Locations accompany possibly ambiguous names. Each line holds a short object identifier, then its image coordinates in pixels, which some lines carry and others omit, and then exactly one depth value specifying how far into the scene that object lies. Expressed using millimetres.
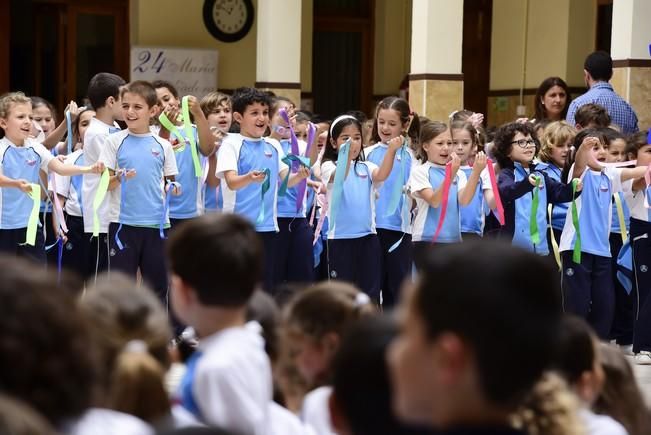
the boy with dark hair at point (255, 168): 13192
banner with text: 26434
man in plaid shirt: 15815
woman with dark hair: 16798
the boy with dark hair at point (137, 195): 12845
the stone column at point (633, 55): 17492
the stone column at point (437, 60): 19674
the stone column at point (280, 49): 22007
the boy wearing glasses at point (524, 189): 13002
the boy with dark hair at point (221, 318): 4572
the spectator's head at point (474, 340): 2896
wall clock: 27745
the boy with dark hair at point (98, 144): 13292
